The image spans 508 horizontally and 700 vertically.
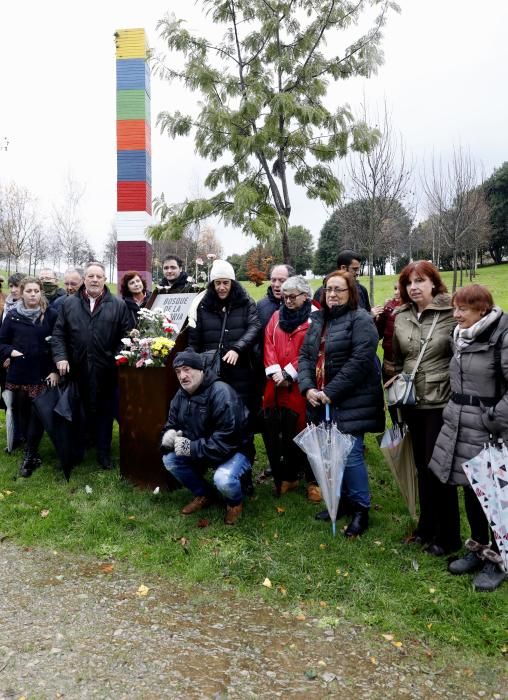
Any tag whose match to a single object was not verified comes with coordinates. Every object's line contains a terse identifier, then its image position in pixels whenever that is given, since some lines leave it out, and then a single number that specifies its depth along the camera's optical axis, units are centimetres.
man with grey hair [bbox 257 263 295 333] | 549
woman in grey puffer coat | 321
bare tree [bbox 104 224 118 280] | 4581
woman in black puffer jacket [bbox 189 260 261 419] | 482
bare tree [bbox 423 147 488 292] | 1870
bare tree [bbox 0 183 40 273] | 2738
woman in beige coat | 366
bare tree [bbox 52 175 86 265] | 2962
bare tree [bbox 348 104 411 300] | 1243
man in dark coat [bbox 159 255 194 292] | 573
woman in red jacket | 464
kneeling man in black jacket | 418
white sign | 555
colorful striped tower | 1132
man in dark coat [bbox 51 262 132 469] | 536
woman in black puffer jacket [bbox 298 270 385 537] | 397
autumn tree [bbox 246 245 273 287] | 3172
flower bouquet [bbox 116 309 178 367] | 489
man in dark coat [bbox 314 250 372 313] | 509
